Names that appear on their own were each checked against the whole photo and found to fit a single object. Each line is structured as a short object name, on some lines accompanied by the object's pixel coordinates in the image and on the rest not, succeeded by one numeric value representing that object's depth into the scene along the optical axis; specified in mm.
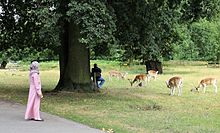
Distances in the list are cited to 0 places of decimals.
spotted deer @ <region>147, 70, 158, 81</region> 35919
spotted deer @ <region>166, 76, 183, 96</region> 24344
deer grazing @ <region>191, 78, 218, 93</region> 26734
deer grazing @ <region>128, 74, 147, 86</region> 30672
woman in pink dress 13117
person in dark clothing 26859
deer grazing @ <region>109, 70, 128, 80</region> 38875
